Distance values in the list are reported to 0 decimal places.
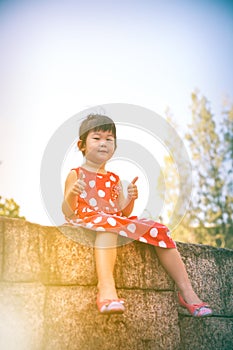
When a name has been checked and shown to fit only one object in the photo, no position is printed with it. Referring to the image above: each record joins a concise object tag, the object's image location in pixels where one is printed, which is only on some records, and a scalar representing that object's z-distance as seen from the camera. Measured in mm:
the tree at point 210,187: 15130
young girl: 2713
